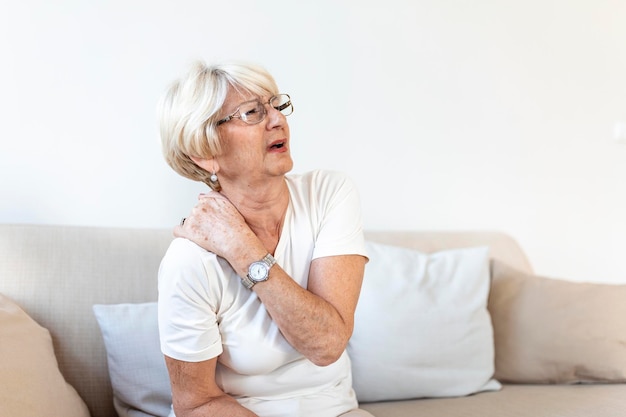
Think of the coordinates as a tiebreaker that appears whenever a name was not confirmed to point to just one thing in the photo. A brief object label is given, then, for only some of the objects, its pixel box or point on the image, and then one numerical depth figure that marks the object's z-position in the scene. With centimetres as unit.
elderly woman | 140
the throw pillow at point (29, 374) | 137
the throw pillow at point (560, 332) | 202
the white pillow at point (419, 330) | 191
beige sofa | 174
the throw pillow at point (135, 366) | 167
